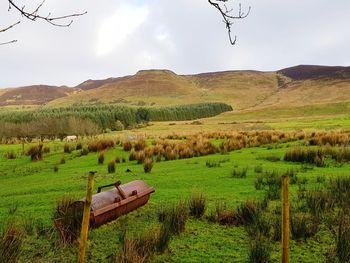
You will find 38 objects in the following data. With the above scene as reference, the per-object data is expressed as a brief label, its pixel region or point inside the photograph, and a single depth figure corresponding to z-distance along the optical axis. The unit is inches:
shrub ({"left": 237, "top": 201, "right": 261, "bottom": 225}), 327.6
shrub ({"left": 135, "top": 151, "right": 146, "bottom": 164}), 819.4
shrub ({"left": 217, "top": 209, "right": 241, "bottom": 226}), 335.3
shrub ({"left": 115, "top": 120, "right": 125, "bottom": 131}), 3421.0
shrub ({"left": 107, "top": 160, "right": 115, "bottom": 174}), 678.5
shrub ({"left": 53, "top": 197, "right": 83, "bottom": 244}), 287.1
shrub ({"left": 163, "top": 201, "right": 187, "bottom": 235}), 312.8
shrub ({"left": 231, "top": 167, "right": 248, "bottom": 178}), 579.2
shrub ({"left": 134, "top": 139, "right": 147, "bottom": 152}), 1013.0
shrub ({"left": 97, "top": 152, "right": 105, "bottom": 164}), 835.4
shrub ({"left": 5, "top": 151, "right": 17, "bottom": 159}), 1048.2
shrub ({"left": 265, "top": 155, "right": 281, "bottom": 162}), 762.3
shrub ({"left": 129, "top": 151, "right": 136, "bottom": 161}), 865.4
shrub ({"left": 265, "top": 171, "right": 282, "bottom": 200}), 417.4
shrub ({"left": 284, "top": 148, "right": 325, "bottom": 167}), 708.0
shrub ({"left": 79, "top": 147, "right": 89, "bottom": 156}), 1016.9
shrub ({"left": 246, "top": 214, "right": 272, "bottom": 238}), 297.9
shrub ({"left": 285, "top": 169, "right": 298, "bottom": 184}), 509.1
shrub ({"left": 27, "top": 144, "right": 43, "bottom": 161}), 968.0
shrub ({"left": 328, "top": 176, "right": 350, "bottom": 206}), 366.7
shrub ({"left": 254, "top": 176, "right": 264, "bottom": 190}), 476.2
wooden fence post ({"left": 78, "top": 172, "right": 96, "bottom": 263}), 200.1
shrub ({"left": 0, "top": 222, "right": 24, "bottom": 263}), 231.5
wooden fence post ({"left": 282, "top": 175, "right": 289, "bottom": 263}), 203.0
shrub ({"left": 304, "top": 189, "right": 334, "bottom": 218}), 340.0
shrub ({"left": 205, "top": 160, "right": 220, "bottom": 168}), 706.5
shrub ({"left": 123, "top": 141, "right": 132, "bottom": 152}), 1042.4
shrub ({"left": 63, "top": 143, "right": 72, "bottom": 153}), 1088.8
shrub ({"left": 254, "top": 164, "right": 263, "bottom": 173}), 612.7
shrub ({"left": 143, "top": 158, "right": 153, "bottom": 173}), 660.1
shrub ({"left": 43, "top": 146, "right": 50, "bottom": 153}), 1114.7
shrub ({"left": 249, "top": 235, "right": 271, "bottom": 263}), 248.7
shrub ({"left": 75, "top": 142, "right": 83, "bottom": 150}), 1123.9
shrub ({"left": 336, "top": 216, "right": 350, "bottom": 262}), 244.5
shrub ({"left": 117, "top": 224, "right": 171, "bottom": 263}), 231.6
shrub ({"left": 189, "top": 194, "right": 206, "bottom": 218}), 356.8
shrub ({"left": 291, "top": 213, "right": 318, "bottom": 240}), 296.2
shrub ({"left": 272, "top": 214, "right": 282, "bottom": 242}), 290.4
